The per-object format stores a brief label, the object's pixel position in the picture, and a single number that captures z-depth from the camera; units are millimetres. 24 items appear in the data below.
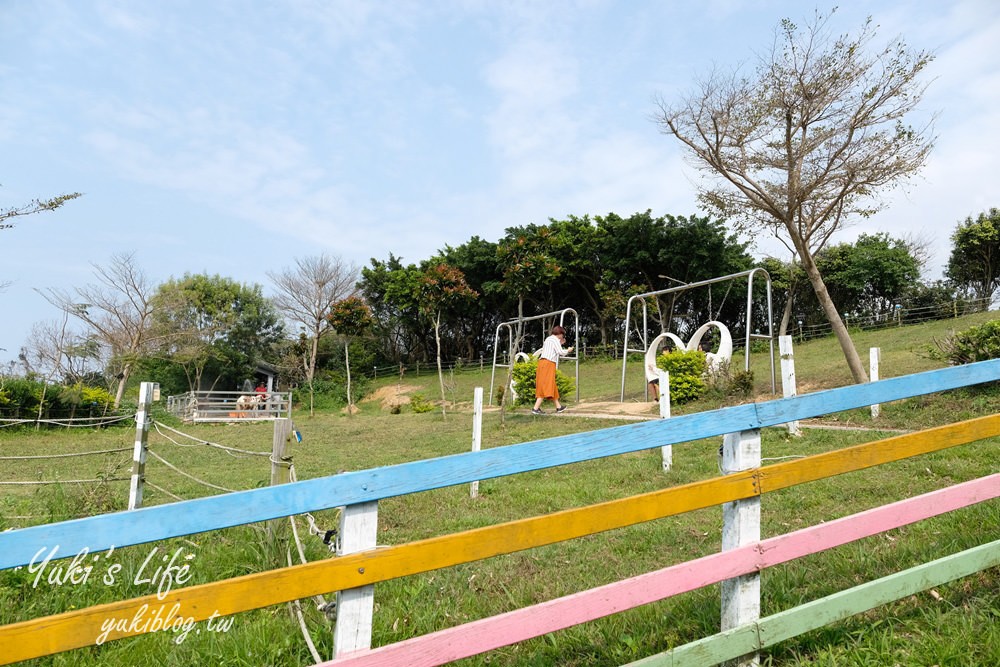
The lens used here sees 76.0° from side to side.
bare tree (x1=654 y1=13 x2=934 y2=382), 10156
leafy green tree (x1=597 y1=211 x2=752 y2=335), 26234
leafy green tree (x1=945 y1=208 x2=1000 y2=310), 25828
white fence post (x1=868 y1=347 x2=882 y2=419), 7781
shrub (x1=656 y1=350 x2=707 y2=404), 11945
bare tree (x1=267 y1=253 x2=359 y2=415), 31359
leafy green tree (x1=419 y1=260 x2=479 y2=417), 20484
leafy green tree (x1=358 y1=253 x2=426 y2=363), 34094
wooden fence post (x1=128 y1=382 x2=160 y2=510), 5508
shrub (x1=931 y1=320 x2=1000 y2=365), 8189
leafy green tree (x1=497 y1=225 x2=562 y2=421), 26156
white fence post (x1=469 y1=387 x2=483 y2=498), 5781
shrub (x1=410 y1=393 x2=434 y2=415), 20109
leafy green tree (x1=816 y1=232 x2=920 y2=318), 26547
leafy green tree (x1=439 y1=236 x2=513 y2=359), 32250
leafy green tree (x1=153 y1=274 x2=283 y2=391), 30578
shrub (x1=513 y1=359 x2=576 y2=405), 14047
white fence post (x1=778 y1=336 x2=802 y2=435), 6609
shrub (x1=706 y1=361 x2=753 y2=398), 11250
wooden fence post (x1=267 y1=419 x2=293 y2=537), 3262
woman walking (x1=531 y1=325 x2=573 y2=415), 12203
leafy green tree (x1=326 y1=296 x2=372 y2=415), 24969
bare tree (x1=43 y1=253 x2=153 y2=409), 27984
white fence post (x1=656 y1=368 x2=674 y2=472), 6133
